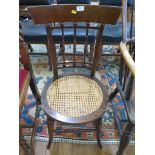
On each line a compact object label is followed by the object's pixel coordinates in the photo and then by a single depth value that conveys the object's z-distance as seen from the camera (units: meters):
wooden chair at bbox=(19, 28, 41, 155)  1.13
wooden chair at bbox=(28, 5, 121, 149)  1.09
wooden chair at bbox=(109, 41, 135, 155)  1.10
